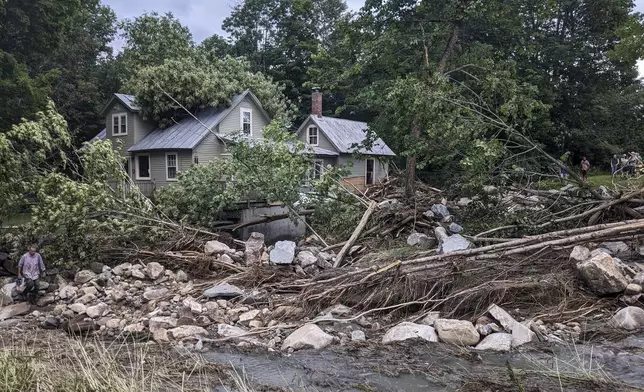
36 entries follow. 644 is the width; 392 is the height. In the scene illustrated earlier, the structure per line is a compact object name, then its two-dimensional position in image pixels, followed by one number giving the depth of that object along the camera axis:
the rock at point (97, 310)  8.32
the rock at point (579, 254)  7.50
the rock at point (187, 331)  7.21
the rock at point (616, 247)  8.74
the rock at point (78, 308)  8.48
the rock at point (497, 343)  6.18
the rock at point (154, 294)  9.00
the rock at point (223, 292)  8.88
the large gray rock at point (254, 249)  10.52
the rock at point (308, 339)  6.65
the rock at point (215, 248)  10.83
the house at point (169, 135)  21.05
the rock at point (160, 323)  7.45
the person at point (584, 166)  19.94
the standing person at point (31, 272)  9.12
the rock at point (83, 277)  9.82
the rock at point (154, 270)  10.02
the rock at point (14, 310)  8.51
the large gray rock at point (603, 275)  7.04
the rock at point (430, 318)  7.10
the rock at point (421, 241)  10.57
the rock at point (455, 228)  10.74
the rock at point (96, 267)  10.25
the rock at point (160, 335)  7.02
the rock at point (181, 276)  10.02
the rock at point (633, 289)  7.06
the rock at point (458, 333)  6.44
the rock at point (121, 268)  10.18
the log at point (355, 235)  10.25
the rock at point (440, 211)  12.30
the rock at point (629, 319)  6.46
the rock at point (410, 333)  6.61
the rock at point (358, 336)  6.85
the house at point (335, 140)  24.70
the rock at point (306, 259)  10.27
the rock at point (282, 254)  10.14
